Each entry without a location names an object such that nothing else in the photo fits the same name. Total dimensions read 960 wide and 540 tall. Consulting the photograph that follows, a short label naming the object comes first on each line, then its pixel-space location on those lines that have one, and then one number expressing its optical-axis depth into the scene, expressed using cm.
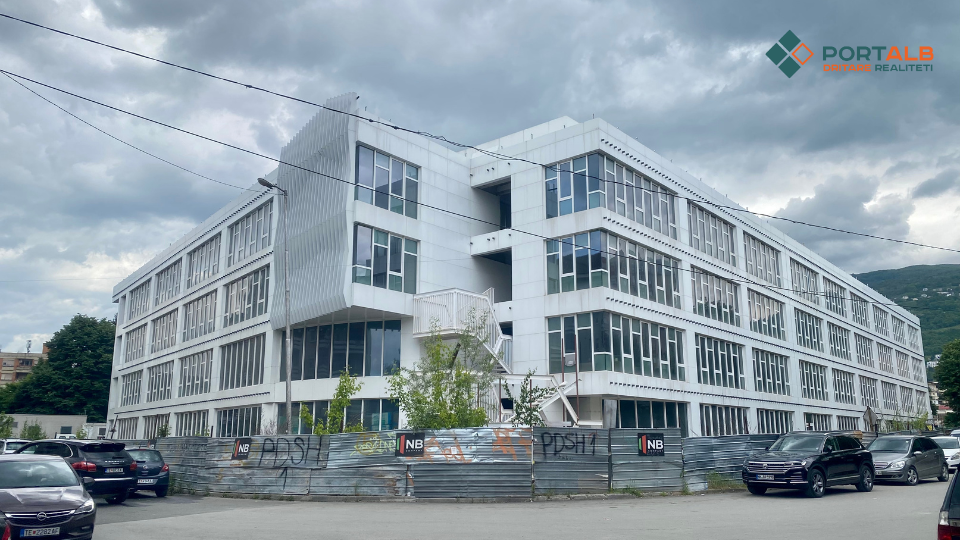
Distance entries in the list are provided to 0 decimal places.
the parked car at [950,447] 2558
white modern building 2880
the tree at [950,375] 6556
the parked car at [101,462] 1691
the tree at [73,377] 6650
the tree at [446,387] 2036
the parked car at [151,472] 1984
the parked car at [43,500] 997
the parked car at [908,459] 2108
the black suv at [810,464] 1762
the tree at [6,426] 4559
